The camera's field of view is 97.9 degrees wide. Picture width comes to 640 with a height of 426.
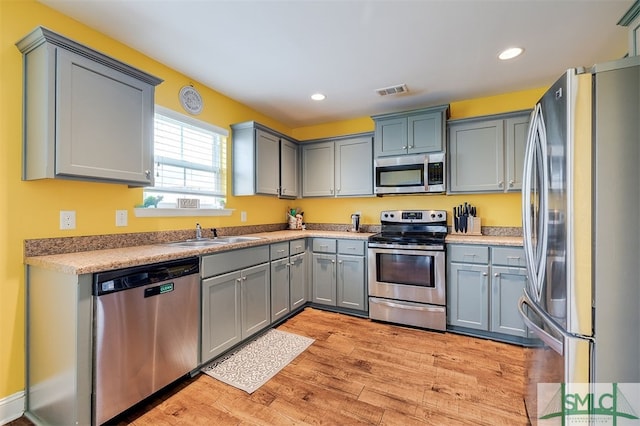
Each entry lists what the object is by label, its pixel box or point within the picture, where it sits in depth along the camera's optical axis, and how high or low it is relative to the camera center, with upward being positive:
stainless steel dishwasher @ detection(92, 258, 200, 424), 1.51 -0.72
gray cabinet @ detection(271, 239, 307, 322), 2.88 -0.72
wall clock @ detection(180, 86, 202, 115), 2.63 +1.10
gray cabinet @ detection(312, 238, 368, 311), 3.26 -0.73
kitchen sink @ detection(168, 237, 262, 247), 2.43 -0.27
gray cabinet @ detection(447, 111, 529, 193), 2.86 +0.64
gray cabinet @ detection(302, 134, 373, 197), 3.60 +0.62
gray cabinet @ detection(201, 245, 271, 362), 2.13 -0.72
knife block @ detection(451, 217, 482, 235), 3.18 -0.17
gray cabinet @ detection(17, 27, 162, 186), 1.59 +0.63
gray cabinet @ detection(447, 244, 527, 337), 2.58 -0.72
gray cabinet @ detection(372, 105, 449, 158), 3.09 +0.94
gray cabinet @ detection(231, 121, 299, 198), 3.14 +0.63
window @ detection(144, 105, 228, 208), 2.49 +0.53
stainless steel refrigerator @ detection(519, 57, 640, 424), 1.10 -0.07
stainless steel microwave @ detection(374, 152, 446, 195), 3.11 +0.45
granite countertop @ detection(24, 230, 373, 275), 1.45 -0.26
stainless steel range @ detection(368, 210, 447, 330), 2.84 -0.70
